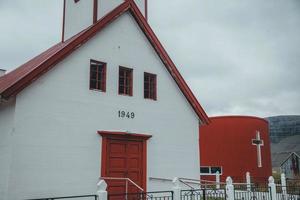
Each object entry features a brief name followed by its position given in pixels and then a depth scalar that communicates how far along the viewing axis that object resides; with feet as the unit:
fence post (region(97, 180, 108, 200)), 30.14
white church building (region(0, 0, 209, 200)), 36.94
